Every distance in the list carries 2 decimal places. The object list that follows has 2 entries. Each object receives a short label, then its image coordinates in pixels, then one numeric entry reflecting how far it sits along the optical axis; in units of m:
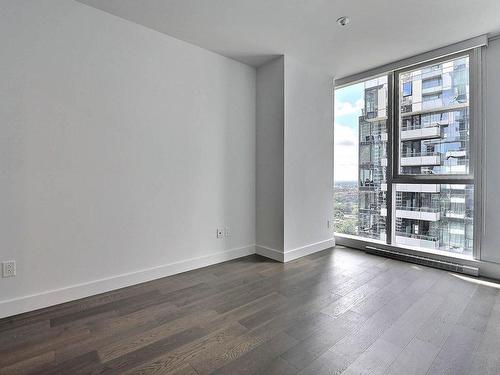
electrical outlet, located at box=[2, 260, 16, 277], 1.97
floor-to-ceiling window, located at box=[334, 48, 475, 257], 3.05
